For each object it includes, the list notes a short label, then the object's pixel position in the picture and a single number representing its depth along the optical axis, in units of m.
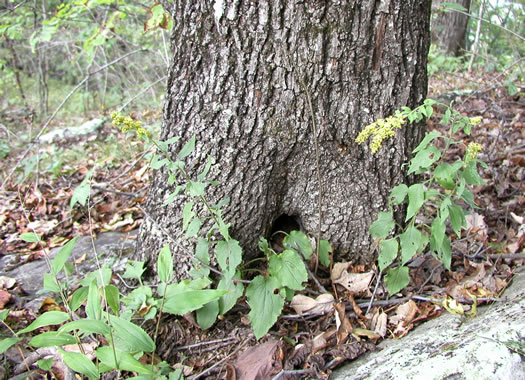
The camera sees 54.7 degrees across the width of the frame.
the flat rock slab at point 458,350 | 0.68
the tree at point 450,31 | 2.76
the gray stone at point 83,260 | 1.08
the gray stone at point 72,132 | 2.37
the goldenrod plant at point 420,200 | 0.78
